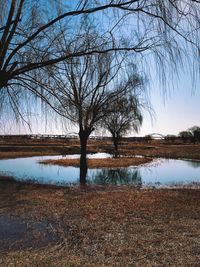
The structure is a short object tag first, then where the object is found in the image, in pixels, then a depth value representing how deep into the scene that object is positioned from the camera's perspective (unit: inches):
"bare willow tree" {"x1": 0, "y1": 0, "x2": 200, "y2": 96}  88.5
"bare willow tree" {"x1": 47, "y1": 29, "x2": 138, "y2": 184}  119.4
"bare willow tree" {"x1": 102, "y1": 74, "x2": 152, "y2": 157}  334.1
